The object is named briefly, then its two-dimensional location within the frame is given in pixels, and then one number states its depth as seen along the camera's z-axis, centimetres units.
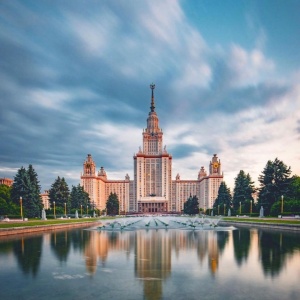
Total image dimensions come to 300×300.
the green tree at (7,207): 4438
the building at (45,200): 18451
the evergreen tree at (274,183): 5366
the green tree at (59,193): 6731
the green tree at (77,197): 8188
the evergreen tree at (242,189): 7219
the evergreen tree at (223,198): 8442
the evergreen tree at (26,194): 5012
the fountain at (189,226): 3699
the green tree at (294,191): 5140
